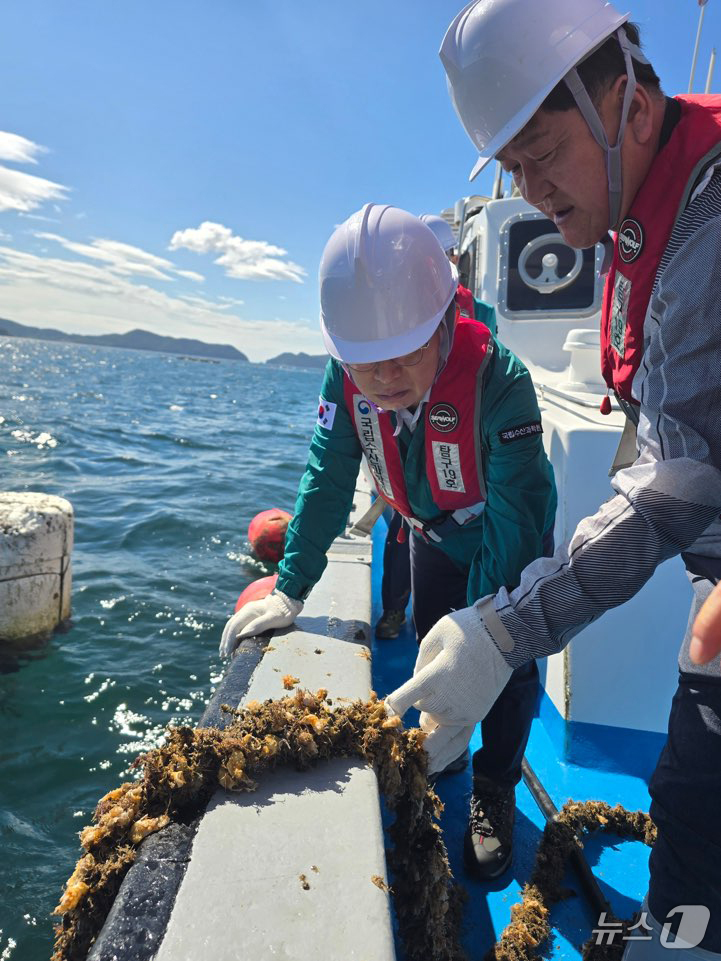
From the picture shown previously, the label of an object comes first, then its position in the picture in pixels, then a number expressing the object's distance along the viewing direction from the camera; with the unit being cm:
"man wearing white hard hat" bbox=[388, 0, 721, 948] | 109
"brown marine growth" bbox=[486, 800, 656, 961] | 186
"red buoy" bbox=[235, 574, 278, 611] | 335
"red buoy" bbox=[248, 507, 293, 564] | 687
